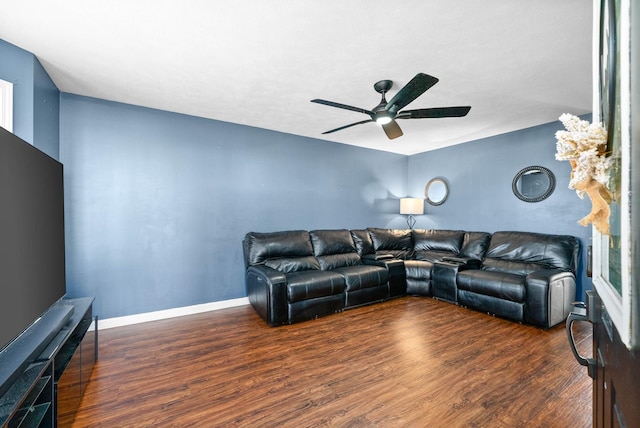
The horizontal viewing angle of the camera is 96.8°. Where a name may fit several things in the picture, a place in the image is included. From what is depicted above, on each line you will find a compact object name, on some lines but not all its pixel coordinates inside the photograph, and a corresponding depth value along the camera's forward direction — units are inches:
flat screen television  46.4
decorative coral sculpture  27.8
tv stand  43.3
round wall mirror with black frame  154.6
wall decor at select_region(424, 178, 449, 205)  207.6
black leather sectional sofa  123.6
